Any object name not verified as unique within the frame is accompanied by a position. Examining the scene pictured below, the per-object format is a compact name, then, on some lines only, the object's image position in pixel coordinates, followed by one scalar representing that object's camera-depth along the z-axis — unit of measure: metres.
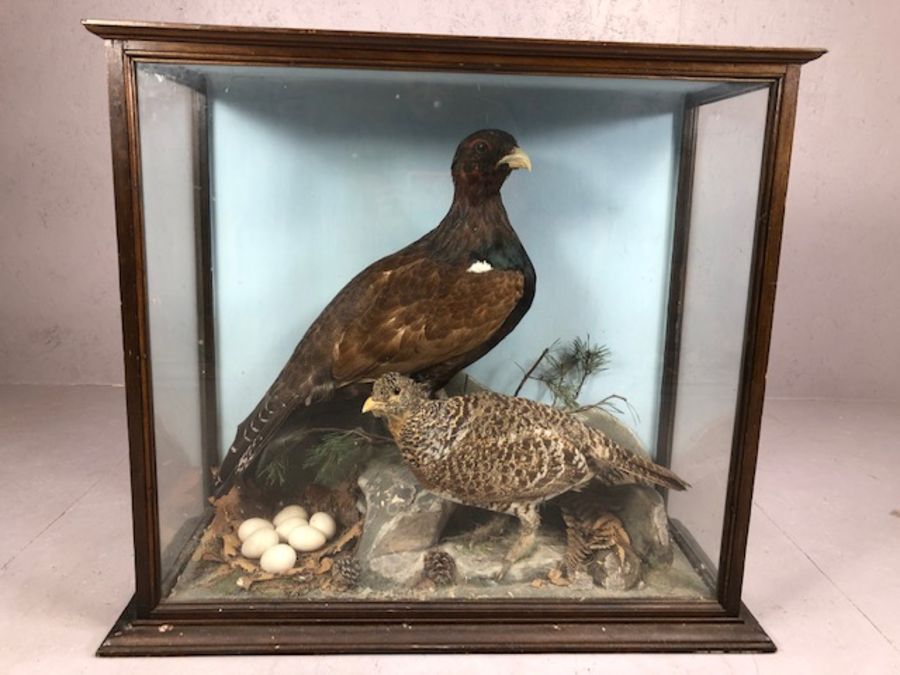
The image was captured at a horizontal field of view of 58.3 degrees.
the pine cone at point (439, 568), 1.40
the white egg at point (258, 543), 1.41
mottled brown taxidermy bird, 1.35
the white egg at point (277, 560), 1.39
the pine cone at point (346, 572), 1.39
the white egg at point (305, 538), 1.42
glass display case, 1.28
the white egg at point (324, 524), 1.45
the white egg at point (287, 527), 1.43
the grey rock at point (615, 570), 1.42
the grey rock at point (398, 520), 1.41
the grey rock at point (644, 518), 1.46
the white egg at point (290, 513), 1.45
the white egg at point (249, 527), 1.44
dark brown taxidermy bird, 1.33
